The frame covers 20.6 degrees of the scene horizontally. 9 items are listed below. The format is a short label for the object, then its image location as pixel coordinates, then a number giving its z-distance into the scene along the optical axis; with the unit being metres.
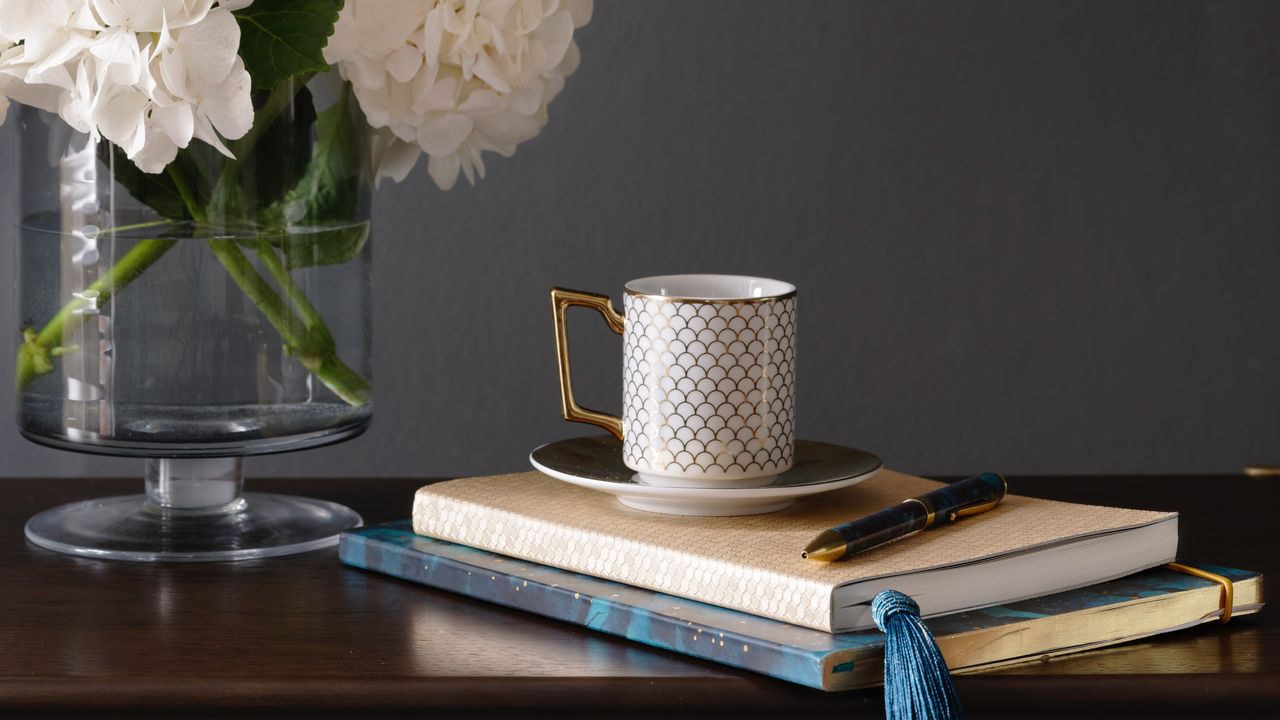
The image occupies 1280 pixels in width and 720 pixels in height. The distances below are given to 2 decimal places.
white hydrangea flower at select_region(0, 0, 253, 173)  1.19
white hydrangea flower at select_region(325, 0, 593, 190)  1.26
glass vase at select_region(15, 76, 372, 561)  1.27
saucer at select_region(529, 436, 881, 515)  1.19
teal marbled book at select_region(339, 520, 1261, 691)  1.11
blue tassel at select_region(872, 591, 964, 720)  1.09
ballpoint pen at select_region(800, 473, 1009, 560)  1.14
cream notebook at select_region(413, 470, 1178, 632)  1.13
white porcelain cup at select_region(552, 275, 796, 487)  1.20
